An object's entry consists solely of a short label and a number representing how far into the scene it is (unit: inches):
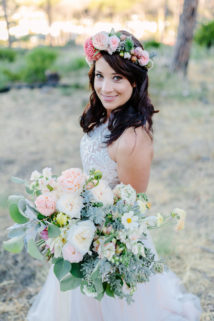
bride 72.1
